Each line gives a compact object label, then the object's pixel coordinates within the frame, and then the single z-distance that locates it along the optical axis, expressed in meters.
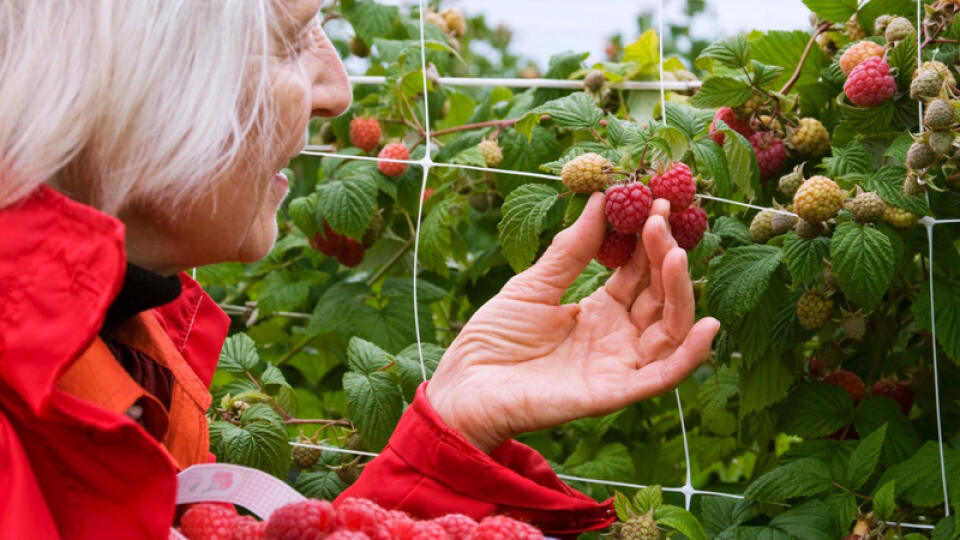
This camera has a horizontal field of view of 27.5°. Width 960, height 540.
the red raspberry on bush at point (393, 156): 1.03
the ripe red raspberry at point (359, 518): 0.64
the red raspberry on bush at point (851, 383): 0.91
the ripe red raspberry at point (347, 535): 0.62
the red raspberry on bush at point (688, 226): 0.81
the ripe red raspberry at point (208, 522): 0.65
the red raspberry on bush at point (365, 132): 1.06
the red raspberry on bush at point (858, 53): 0.87
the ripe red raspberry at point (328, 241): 1.03
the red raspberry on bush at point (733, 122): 0.89
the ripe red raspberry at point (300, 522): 0.62
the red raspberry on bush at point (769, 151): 0.89
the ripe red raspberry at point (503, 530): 0.65
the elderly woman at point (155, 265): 0.64
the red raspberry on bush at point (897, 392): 0.91
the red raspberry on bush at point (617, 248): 0.79
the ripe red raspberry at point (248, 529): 0.64
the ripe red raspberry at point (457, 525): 0.66
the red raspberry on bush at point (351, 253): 1.04
